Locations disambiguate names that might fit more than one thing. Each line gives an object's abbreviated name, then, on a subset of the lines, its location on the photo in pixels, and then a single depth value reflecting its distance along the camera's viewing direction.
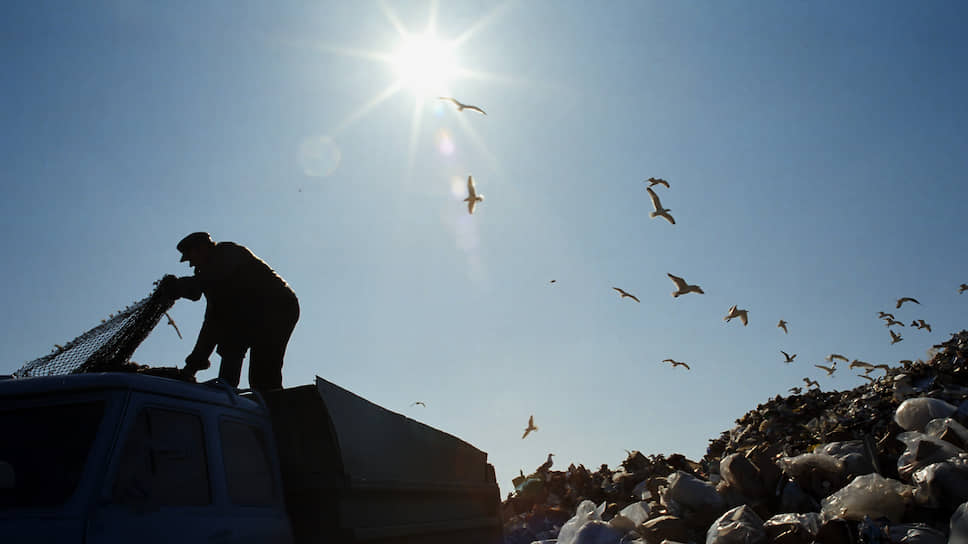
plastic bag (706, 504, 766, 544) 4.31
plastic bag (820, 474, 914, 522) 4.36
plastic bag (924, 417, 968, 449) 4.96
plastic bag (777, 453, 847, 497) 5.11
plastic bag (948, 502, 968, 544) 3.80
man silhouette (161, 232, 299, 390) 4.62
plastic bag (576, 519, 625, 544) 5.09
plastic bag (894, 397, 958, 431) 5.62
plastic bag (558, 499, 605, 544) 5.41
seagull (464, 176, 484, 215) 7.36
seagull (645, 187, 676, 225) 9.23
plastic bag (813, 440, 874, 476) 5.10
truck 2.36
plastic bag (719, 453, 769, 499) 5.20
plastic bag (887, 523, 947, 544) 3.97
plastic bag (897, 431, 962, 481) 4.74
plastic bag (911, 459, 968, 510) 4.25
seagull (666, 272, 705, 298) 9.66
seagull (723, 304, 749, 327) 10.50
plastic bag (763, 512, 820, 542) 4.25
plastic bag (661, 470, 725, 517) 5.19
